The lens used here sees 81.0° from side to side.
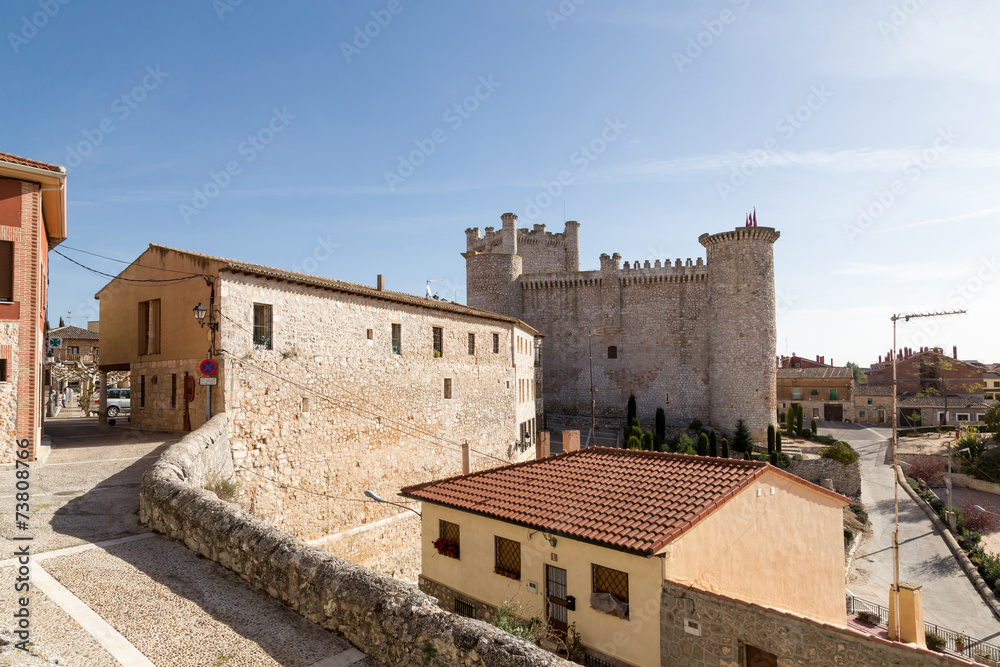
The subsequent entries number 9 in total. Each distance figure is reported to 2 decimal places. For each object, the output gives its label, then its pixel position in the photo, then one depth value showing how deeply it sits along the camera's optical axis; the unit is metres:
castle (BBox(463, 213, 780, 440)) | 36.97
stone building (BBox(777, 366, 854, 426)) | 58.25
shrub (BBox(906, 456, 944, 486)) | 37.09
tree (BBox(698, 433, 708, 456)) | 33.30
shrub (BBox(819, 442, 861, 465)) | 32.69
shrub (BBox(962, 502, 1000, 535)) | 28.48
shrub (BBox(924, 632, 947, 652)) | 16.45
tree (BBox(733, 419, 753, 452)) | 35.38
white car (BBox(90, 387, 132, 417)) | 23.57
